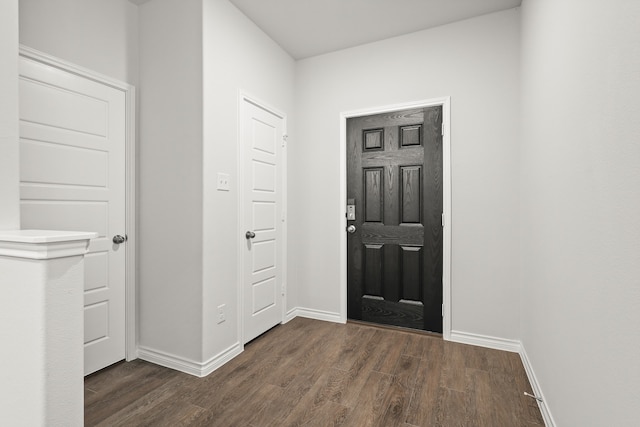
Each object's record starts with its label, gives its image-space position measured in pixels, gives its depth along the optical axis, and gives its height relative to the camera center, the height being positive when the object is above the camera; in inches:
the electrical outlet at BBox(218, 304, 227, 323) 92.4 -30.4
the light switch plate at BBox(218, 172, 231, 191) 92.7 +9.3
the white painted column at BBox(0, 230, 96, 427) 39.2 -15.2
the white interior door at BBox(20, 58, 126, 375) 74.5 +9.8
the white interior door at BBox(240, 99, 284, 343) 105.7 -2.6
